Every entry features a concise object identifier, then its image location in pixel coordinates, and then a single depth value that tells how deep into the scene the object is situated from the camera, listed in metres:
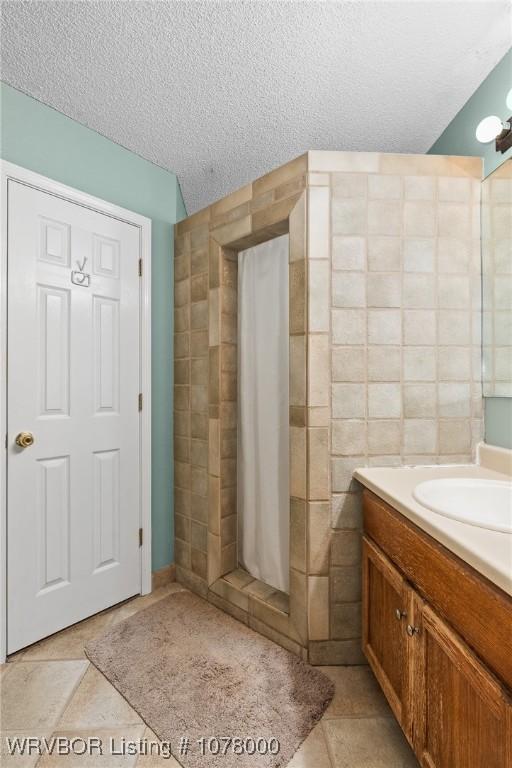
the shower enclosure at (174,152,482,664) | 1.63
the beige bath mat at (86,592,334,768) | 1.28
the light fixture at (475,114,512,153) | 1.46
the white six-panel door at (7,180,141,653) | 1.75
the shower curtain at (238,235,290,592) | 1.94
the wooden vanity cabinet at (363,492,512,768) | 0.77
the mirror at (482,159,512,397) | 1.54
